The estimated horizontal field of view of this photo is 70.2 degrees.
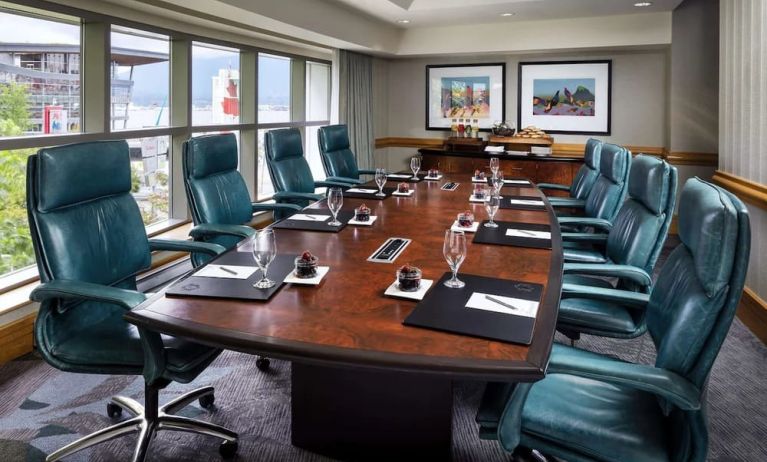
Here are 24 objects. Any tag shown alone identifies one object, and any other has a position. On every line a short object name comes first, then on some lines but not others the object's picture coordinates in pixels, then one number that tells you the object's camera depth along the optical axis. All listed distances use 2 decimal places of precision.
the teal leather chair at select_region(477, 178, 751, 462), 1.15
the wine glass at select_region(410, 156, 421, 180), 3.94
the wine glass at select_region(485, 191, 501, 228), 2.32
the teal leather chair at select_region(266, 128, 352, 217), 3.46
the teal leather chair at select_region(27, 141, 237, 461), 1.57
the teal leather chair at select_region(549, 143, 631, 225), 2.84
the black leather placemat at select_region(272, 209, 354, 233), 2.23
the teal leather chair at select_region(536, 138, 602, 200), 3.49
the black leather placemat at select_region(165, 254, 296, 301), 1.41
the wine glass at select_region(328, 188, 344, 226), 2.30
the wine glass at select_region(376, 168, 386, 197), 3.17
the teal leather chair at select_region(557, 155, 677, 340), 1.93
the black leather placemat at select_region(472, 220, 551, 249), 2.01
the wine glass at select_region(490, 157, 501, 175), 3.69
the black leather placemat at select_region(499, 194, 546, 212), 2.79
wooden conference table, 1.09
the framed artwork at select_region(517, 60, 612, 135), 5.62
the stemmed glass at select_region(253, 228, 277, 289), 1.49
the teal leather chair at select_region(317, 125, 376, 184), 4.35
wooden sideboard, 5.38
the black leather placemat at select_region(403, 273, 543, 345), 1.18
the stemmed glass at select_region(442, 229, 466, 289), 1.49
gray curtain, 5.46
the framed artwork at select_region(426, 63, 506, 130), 6.04
